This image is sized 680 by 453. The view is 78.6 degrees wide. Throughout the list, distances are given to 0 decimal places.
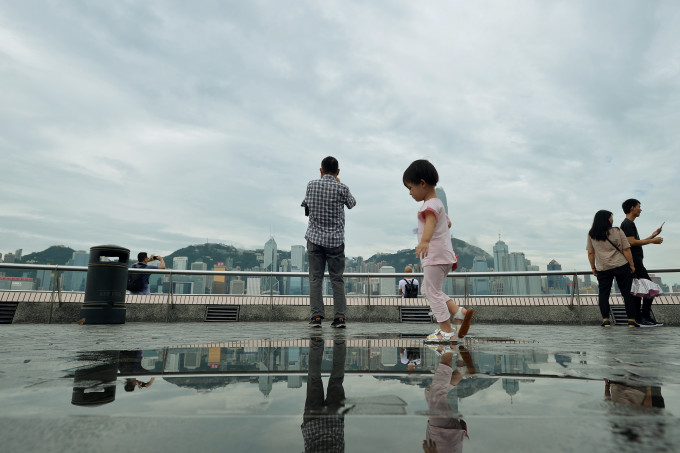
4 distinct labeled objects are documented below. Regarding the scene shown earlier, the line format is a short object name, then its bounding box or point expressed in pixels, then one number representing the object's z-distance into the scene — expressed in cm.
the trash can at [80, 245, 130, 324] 644
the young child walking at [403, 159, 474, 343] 377
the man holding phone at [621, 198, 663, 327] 668
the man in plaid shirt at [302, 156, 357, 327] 562
